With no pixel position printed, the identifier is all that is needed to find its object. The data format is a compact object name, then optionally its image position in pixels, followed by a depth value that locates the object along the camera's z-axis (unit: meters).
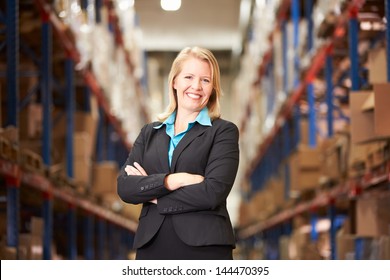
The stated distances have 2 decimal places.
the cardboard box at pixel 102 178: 10.77
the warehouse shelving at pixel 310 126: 7.84
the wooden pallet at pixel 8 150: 5.98
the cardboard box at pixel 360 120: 6.07
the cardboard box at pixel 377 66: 6.78
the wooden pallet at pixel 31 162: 6.82
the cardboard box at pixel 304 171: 9.93
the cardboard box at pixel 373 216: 6.87
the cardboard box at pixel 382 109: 5.44
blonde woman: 3.32
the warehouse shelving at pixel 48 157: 6.64
